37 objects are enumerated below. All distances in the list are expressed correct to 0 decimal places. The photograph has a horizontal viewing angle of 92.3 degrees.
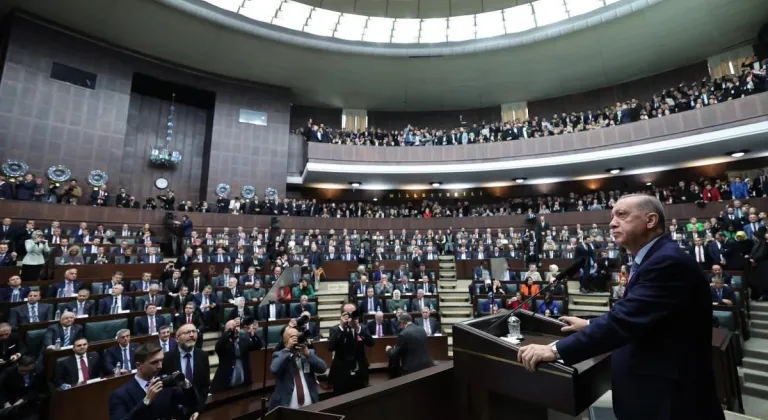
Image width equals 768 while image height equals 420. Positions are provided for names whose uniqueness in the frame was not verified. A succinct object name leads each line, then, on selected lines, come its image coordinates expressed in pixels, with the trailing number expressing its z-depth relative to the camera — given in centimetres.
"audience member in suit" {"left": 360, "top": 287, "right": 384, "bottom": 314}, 693
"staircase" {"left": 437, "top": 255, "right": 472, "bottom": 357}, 821
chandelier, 1467
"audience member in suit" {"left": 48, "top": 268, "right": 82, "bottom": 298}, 597
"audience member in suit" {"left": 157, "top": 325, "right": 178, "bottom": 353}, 416
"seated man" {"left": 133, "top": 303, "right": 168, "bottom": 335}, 517
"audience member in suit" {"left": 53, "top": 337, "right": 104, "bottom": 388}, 361
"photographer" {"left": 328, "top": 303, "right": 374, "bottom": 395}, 364
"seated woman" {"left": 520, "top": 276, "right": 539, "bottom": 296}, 733
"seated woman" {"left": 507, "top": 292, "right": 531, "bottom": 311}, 644
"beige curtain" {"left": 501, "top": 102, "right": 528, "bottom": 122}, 1791
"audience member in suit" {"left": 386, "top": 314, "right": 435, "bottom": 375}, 375
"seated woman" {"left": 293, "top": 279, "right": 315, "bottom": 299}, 770
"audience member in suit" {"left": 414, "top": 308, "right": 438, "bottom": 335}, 597
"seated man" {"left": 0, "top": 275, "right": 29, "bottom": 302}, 559
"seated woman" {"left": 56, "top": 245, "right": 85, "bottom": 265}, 742
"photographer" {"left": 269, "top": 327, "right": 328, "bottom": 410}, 291
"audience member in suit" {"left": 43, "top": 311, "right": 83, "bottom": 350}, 431
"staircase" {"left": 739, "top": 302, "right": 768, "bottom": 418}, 406
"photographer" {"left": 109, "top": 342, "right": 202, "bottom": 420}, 238
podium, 126
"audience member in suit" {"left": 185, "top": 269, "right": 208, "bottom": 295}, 761
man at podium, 110
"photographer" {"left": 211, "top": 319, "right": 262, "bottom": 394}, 418
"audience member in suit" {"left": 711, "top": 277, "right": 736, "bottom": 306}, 543
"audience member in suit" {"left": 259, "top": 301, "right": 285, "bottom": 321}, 644
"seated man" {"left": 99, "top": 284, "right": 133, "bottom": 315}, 565
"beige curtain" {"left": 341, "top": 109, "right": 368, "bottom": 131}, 1881
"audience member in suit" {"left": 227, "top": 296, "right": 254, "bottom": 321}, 609
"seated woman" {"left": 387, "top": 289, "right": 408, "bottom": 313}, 698
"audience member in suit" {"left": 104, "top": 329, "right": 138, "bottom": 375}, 391
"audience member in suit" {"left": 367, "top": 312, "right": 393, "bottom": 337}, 582
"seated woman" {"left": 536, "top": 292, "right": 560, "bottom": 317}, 656
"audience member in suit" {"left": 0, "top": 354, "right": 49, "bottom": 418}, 322
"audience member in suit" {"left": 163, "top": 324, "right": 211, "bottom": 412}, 329
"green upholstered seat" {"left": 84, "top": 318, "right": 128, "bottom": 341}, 479
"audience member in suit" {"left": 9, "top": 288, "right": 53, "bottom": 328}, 491
